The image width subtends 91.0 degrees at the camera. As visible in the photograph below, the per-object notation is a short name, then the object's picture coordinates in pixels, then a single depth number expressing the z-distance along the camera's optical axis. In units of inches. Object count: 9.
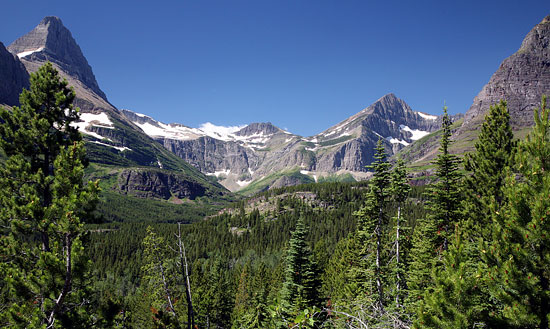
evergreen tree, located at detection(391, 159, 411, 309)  746.1
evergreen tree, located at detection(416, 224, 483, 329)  353.4
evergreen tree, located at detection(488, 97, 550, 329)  341.4
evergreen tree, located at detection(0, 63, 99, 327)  415.8
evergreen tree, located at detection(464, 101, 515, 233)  730.2
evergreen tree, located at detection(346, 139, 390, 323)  714.2
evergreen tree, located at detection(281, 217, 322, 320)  976.3
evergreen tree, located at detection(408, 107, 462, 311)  814.5
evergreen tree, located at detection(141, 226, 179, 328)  917.2
